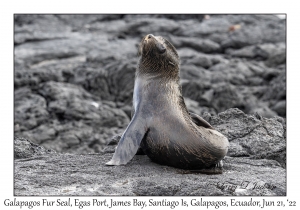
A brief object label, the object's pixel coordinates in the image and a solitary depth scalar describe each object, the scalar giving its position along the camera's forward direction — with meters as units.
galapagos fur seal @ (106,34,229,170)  16.47
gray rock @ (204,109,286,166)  19.89
